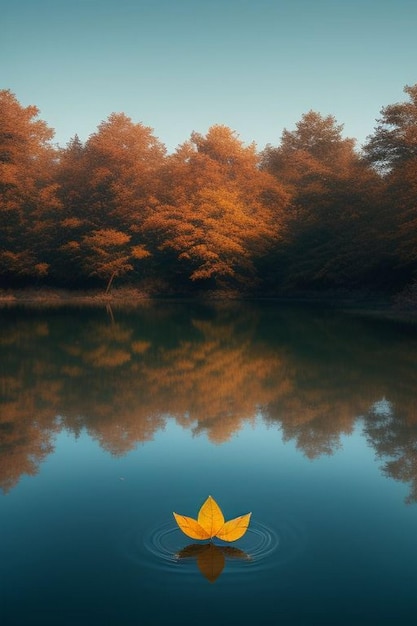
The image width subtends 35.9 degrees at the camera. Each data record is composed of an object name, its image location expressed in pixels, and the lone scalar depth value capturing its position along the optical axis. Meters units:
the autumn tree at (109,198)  35.66
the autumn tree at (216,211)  34.12
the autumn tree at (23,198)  37.25
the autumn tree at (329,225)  31.78
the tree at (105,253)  35.03
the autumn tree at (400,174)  27.33
